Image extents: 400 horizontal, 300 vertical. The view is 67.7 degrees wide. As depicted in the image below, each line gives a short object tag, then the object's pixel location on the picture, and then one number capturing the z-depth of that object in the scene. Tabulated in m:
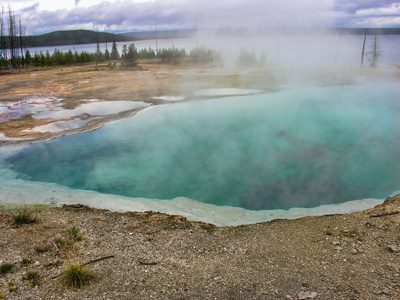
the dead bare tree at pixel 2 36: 37.61
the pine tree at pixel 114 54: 44.91
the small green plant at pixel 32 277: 3.63
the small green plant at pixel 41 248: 4.29
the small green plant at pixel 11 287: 3.49
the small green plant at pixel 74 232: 4.68
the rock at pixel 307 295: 3.39
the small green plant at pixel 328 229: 4.74
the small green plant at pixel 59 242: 4.48
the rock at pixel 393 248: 4.16
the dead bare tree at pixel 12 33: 36.16
